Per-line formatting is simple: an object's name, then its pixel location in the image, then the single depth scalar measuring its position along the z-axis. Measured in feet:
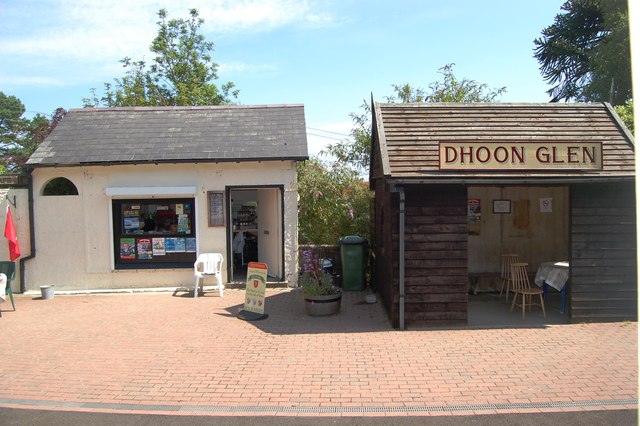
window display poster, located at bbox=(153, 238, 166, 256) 37.52
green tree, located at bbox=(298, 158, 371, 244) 41.78
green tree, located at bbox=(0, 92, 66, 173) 147.27
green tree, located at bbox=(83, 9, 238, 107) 87.45
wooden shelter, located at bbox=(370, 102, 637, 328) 25.27
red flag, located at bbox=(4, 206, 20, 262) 33.55
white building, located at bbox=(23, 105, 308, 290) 36.45
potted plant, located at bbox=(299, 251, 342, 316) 28.71
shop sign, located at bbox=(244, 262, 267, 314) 28.48
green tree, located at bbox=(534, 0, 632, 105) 81.05
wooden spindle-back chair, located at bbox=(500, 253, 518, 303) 32.78
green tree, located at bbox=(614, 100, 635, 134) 46.34
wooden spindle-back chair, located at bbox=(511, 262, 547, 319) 28.71
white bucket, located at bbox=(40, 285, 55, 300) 34.65
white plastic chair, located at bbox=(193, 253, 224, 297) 34.40
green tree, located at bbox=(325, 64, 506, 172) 53.11
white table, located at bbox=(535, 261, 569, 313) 28.32
